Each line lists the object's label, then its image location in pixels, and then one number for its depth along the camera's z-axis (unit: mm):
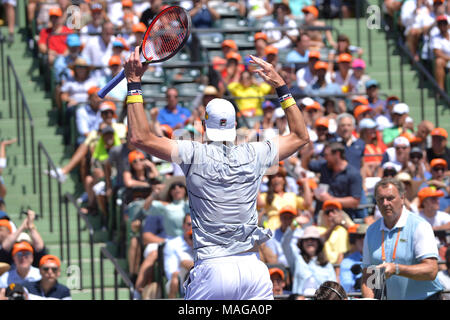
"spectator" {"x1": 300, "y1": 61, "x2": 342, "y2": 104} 14688
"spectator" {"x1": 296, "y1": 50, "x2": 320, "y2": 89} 14883
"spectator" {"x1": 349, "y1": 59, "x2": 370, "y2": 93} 15180
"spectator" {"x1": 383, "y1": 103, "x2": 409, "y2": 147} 14016
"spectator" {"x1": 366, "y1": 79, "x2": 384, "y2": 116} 14705
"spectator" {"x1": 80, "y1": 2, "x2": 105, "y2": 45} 15422
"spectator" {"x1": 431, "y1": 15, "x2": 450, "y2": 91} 15539
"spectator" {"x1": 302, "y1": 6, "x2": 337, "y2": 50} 16078
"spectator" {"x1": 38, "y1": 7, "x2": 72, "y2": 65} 15188
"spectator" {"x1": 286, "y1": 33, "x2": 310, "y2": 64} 15414
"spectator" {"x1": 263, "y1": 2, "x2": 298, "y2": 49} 15961
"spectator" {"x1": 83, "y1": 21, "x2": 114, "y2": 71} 15094
